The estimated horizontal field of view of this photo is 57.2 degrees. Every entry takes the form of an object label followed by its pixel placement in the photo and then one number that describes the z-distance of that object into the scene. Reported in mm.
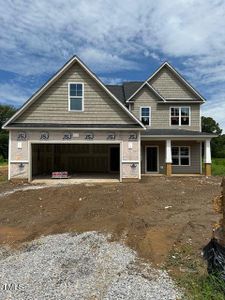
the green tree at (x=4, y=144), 42390
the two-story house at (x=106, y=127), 11432
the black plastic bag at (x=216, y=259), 3091
